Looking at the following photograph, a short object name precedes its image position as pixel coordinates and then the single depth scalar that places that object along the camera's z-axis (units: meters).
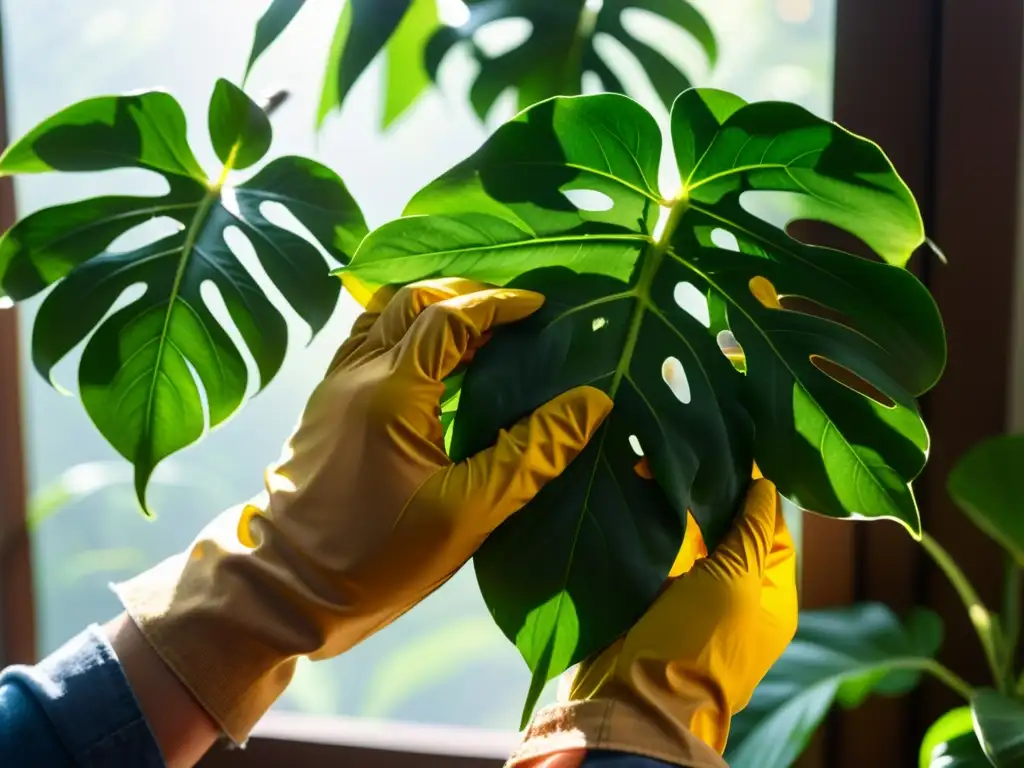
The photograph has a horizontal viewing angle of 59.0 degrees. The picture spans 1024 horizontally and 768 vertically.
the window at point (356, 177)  0.86
